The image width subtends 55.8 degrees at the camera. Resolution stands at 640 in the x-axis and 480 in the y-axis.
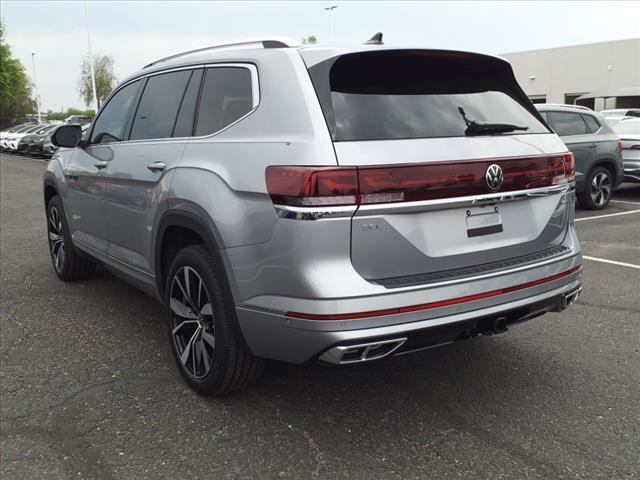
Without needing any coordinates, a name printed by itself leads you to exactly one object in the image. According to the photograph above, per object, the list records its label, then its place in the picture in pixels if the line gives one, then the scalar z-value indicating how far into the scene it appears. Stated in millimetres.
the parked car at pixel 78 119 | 34806
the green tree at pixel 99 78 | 68250
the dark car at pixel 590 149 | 9797
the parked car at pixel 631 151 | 11367
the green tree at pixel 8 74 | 44906
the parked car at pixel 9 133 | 33500
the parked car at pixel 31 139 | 28750
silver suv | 2484
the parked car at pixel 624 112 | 19238
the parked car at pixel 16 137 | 31562
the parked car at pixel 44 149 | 26531
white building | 37188
